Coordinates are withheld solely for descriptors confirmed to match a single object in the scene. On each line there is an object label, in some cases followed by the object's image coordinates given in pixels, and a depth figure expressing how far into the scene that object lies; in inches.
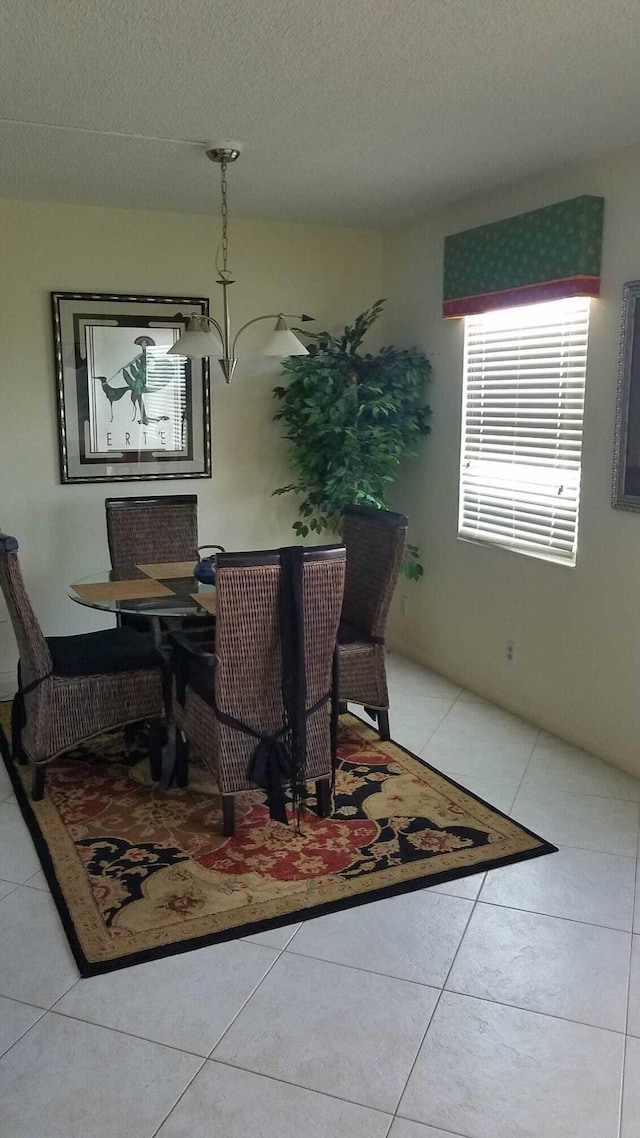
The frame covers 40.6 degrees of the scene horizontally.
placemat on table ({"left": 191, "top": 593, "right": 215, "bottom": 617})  124.3
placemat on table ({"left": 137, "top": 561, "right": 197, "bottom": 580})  148.8
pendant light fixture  130.9
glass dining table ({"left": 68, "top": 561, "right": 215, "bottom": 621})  125.8
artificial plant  171.5
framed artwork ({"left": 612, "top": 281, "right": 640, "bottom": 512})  128.3
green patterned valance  133.9
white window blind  144.2
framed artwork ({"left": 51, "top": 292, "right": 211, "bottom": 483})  171.0
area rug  97.2
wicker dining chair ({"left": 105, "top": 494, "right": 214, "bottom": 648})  163.5
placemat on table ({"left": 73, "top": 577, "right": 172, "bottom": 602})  133.7
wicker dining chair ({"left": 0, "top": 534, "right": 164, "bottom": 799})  122.6
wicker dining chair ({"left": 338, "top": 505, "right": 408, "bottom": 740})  142.7
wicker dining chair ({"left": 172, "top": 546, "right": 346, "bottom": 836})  105.4
